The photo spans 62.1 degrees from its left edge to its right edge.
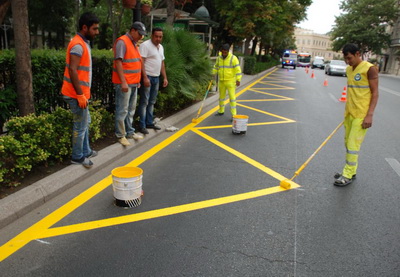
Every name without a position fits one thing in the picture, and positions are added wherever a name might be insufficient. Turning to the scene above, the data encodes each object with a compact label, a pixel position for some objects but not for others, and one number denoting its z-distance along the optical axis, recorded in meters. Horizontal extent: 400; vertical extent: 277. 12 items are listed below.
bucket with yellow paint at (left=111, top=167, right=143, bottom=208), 3.65
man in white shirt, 6.18
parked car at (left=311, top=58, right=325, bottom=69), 55.94
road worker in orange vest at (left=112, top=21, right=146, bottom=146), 5.14
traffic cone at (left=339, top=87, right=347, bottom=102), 13.45
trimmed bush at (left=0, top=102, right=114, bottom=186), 3.73
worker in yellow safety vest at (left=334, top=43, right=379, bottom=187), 4.36
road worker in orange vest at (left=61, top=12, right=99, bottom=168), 4.04
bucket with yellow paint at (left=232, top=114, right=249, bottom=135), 7.09
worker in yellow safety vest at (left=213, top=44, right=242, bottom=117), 8.26
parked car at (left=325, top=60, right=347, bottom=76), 32.72
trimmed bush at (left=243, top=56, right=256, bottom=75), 23.81
